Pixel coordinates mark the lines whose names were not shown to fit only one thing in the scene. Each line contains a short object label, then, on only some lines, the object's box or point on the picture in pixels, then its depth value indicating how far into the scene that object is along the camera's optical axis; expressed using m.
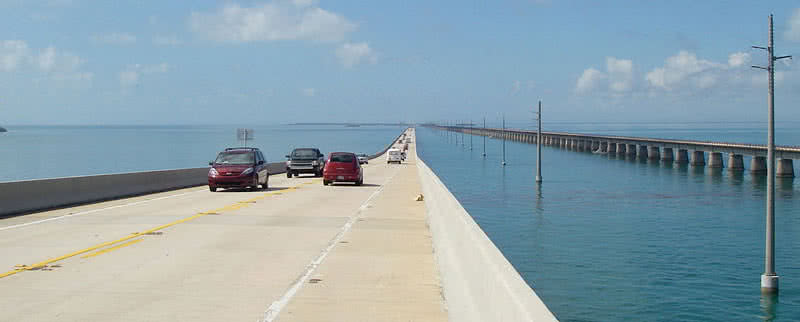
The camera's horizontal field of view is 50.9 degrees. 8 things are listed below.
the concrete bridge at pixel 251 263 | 9.15
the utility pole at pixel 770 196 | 19.25
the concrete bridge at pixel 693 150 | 85.56
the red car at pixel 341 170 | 37.97
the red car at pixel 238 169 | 31.91
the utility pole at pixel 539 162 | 77.22
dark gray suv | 48.12
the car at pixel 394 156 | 84.00
